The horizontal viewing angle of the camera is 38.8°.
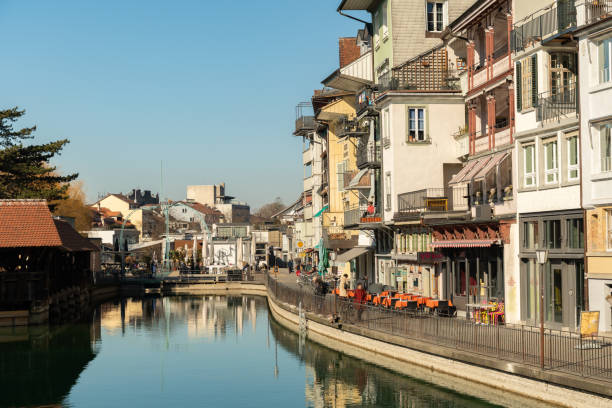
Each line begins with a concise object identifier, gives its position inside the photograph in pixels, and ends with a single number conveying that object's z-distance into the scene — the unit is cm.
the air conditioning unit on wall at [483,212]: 3403
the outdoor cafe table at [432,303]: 3528
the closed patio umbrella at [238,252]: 10421
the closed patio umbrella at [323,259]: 6456
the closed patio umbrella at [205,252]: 9711
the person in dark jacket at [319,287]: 4916
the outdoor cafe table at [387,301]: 3747
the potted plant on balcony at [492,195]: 3405
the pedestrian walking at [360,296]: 3885
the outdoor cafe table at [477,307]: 3316
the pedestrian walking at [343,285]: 5347
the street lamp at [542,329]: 2191
